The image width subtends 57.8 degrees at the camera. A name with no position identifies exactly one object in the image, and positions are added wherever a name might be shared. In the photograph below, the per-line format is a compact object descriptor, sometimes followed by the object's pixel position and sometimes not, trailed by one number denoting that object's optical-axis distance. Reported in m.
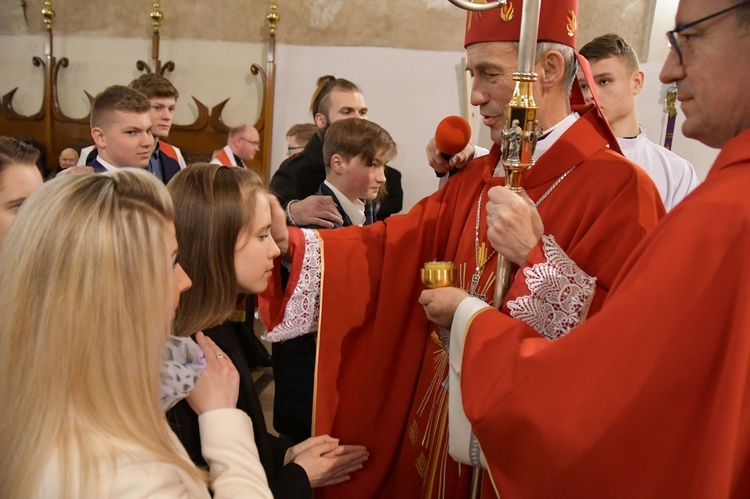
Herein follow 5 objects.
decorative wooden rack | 6.70
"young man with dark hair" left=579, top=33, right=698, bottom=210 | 3.44
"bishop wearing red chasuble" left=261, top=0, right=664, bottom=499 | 1.97
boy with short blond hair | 3.61
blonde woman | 1.05
